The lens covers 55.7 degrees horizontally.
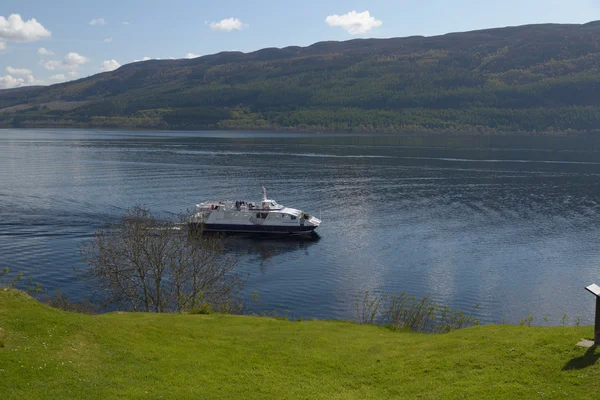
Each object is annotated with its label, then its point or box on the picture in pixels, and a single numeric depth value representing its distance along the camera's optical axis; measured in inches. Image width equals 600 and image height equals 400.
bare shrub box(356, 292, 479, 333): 1849.2
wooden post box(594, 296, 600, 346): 893.2
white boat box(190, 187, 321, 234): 3897.6
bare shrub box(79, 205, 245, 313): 2060.4
